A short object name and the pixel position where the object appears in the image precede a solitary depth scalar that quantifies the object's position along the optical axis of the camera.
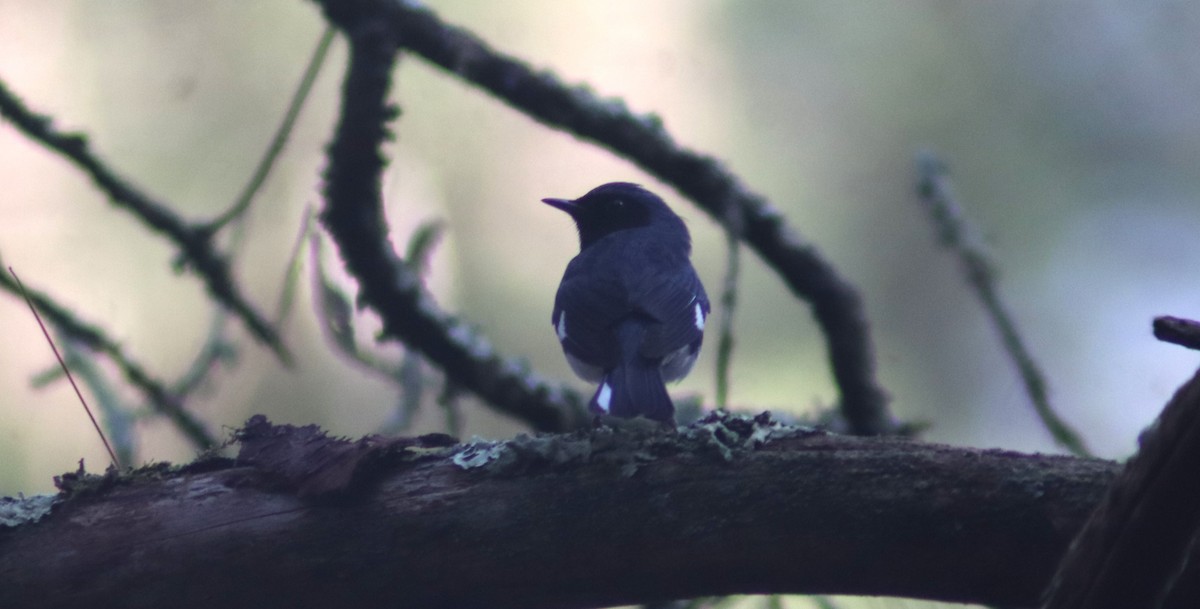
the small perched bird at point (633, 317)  7.95
